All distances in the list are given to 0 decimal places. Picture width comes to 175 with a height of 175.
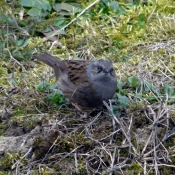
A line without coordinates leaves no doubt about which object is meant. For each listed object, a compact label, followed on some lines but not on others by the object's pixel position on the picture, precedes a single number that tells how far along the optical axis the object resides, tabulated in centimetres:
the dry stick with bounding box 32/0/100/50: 1376
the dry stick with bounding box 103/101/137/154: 898
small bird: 1035
